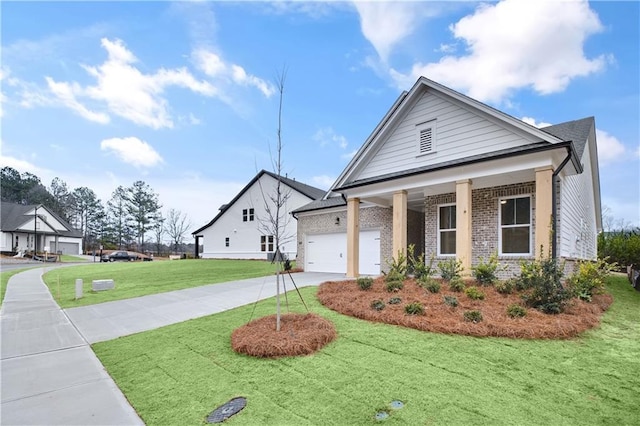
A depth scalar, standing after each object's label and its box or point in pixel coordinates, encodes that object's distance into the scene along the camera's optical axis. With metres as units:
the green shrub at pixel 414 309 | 6.03
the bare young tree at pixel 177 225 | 50.50
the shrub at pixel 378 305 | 6.47
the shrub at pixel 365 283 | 8.52
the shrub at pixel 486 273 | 8.12
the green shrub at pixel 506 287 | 7.30
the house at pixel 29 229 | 40.09
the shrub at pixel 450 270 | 8.56
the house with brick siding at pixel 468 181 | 8.70
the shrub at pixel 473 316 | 5.49
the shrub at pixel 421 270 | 8.96
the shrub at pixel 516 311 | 5.74
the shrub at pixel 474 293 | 6.94
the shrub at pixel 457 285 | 7.61
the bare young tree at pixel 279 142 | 5.92
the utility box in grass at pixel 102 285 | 12.32
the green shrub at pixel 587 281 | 7.12
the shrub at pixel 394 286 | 8.02
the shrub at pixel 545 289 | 6.06
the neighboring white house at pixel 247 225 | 25.77
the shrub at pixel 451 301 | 6.41
